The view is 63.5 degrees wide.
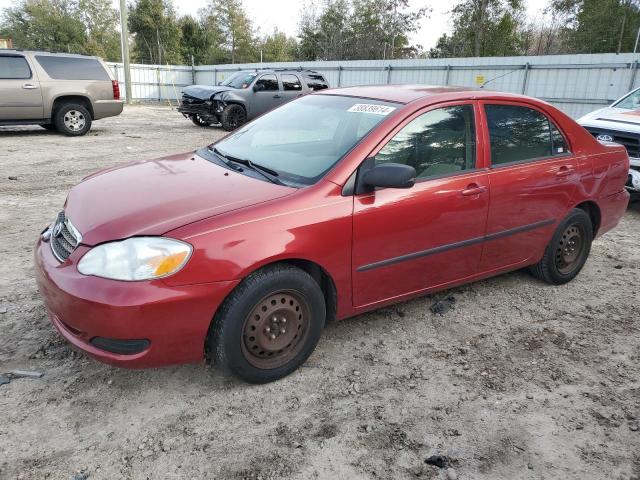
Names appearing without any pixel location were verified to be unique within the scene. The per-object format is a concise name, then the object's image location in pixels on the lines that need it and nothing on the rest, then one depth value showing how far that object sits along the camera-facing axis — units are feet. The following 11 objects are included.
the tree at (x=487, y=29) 115.05
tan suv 36.06
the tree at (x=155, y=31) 130.11
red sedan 8.16
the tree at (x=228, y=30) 150.41
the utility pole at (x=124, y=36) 70.74
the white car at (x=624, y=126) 21.62
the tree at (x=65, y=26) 146.82
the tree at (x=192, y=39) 142.82
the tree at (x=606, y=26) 120.16
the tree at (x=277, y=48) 158.95
